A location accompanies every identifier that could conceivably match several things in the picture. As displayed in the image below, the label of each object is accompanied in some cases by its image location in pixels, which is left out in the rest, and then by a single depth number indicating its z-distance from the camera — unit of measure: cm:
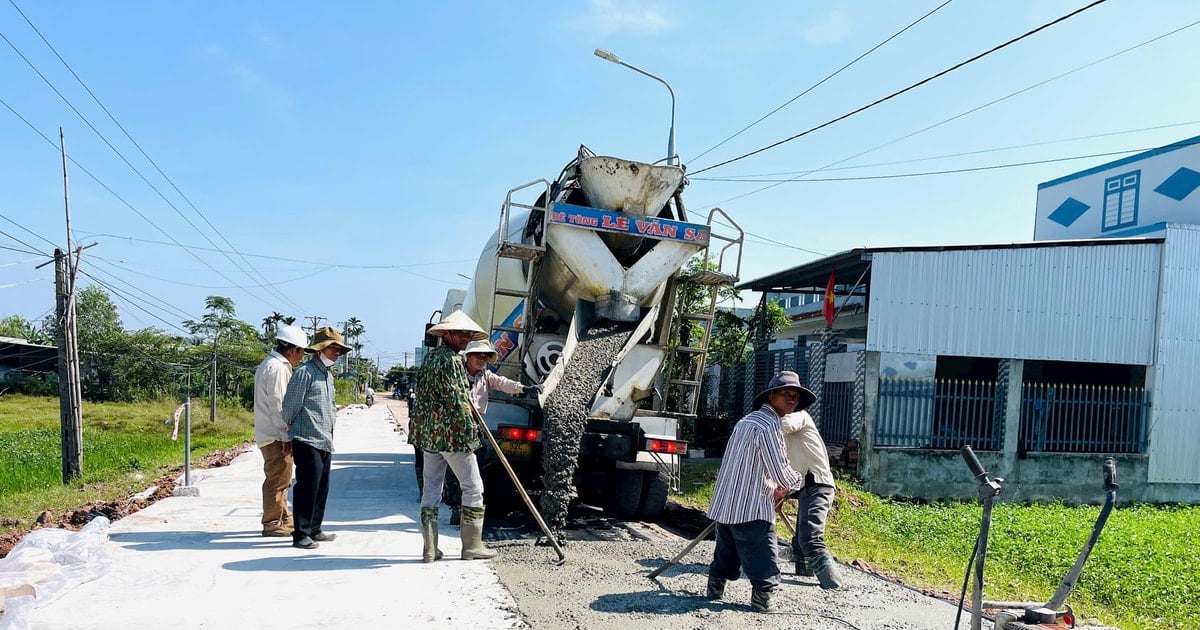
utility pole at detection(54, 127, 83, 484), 1188
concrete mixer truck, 708
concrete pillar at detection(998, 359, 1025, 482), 1212
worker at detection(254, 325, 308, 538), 620
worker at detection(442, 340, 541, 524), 624
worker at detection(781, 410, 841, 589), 553
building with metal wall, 1184
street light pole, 1224
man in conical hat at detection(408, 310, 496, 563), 561
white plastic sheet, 423
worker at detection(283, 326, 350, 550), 591
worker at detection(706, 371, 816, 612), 470
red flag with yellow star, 1474
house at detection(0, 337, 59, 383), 3897
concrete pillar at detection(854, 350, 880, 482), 1162
